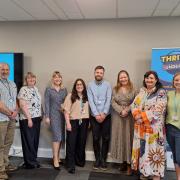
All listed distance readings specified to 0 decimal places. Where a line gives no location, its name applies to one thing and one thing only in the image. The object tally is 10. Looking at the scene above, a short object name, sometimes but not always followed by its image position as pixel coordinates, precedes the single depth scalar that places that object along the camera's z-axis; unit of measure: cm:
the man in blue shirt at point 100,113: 338
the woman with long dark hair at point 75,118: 334
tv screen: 385
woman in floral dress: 271
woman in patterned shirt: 330
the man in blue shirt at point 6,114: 298
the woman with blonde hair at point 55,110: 345
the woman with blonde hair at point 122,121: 329
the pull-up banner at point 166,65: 334
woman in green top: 260
